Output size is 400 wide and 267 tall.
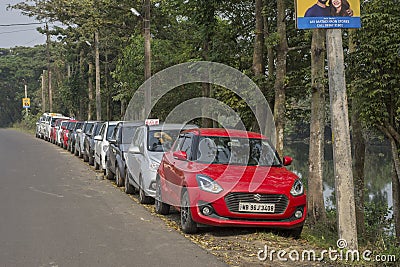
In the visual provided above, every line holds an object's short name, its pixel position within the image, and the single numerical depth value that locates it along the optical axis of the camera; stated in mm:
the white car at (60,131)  34275
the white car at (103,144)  18141
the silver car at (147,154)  11891
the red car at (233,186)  8523
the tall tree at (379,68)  14211
